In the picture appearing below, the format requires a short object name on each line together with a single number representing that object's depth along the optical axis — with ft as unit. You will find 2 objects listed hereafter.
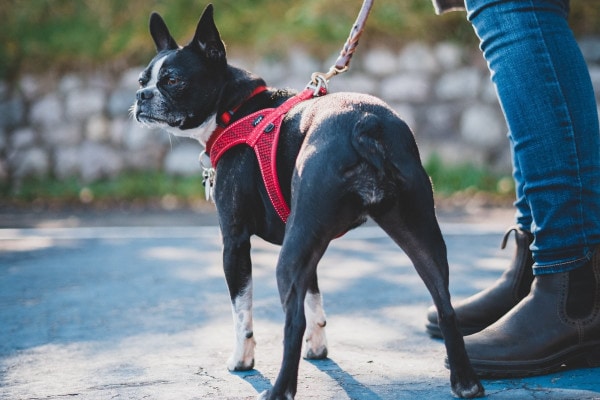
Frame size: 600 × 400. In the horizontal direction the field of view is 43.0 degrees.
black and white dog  6.75
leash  9.18
